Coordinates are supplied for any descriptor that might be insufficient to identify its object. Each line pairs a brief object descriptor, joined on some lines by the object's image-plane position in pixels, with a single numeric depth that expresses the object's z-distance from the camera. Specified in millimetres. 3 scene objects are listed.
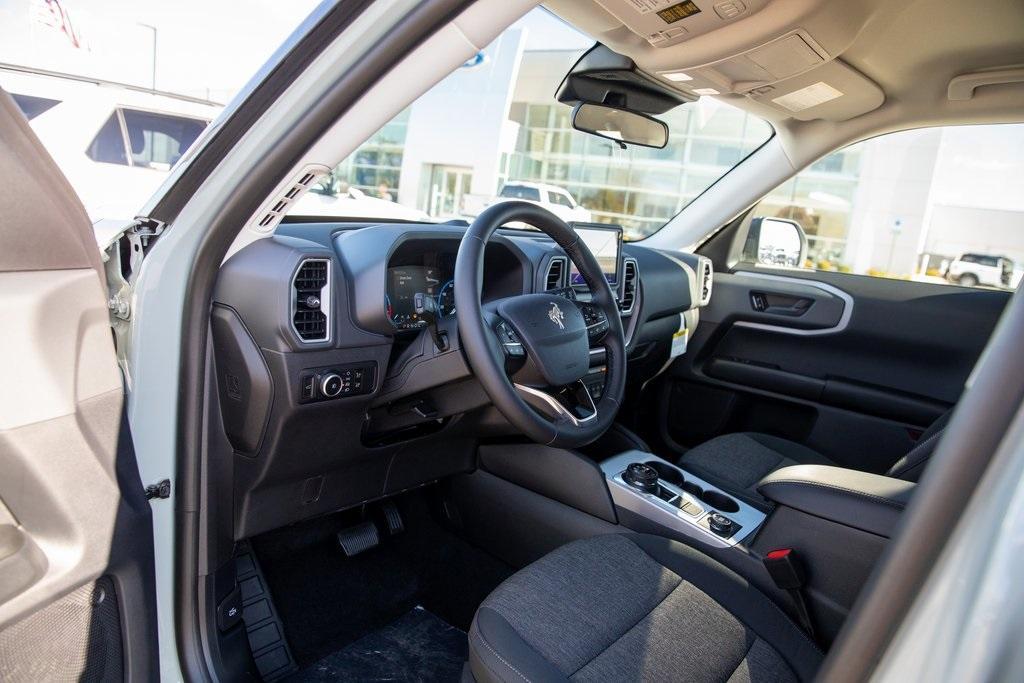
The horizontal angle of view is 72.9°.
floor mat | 2113
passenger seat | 2264
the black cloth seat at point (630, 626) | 1300
